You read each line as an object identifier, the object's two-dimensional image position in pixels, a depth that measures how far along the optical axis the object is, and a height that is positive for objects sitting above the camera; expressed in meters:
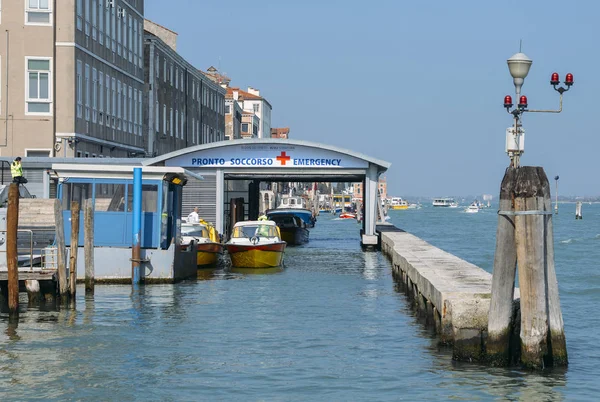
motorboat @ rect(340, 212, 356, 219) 147.00 -1.13
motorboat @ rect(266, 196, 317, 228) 63.55 -0.35
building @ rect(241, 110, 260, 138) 152.50 +11.18
